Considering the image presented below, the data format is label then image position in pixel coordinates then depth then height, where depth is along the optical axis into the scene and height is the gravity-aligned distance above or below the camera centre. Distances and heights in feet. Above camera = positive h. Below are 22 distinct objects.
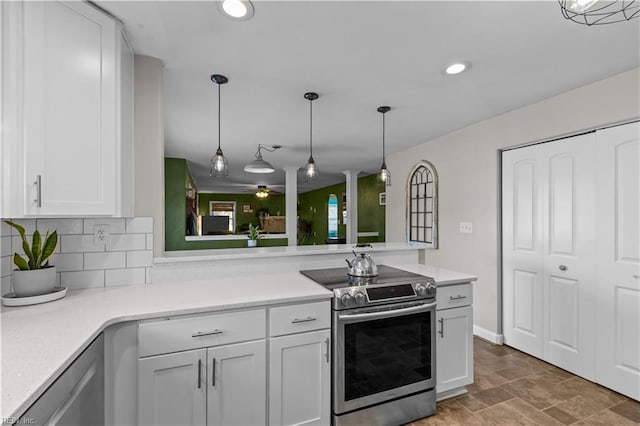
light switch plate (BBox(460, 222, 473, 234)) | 11.49 -0.51
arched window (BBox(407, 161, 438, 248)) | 13.38 +0.47
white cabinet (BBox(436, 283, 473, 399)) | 6.86 -2.86
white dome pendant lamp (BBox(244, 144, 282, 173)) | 12.94 +2.00
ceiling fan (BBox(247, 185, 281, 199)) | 31.81 +2.52
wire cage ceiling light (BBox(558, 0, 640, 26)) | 4.95 +3.42
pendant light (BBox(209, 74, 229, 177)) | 7.57 +1.37
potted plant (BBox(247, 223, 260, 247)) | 14.09 -1.07
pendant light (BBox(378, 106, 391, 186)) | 9.70 +1.30
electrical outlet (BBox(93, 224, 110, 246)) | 6.14 -0.39
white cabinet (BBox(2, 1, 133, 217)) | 4.29 +1.58
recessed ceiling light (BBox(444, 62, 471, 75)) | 6.91 +3.37
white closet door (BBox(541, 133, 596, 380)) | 8.04 -1.11
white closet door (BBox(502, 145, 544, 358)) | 9.29 -1.08
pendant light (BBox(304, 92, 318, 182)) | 8.73 +1.32
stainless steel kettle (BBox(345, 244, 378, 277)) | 6.82 -1.19
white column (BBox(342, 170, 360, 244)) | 22.40 +0.74
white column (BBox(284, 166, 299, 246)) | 20.93 +1.28
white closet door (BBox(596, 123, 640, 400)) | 7.13 -1.10
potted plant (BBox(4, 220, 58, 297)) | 4.90 -0.89
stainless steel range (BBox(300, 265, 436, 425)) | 5.74 -2.67
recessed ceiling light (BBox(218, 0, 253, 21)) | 4.86 +3.34
